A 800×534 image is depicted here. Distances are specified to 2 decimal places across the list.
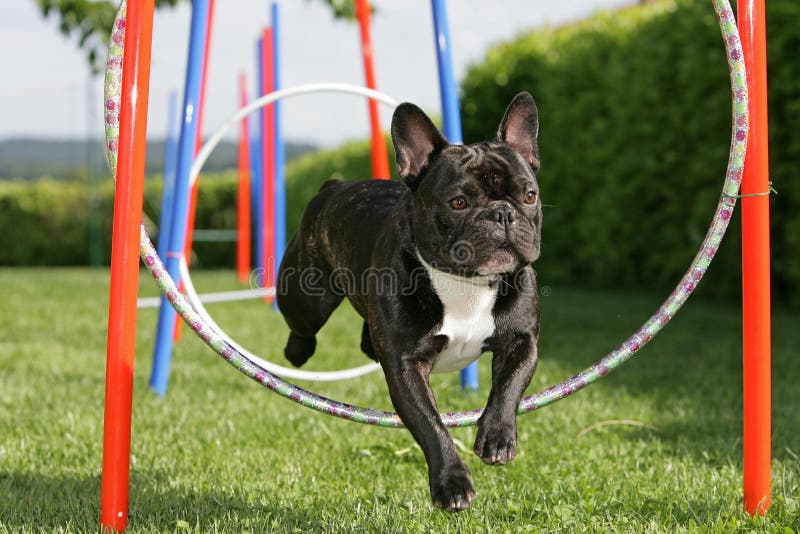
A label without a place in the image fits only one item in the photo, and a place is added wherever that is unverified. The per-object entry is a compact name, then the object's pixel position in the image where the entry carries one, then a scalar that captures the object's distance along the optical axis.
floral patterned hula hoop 2.78
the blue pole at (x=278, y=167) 7.85
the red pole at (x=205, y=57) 5.13
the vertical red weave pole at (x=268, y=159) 8.91
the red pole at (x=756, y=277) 2.95
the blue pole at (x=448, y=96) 5.11
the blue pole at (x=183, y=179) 4.89
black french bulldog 2.54
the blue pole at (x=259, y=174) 9.12
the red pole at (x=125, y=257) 2.76
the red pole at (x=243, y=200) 12.91
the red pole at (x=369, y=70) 5.63
